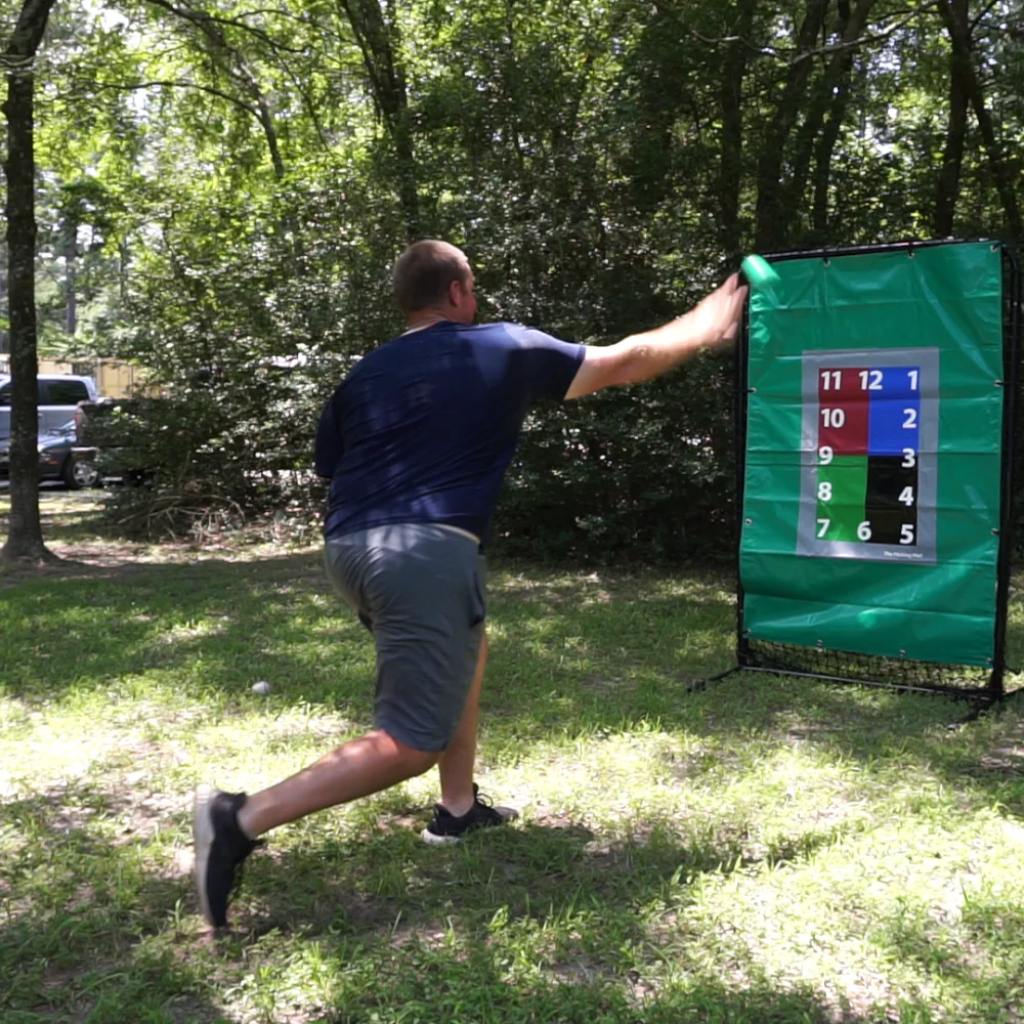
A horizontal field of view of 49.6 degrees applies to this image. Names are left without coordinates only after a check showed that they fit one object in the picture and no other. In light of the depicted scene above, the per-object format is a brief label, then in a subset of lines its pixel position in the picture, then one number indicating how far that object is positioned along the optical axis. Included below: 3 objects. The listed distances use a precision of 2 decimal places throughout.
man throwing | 3.08
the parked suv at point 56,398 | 19.36
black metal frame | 5.19
